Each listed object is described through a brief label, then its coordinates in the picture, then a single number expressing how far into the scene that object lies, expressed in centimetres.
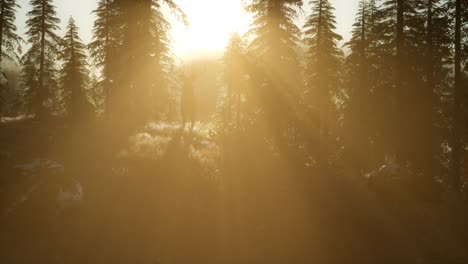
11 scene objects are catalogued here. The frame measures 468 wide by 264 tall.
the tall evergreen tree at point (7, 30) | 2555
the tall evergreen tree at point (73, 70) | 3272
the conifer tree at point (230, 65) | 3471
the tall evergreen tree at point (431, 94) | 1934
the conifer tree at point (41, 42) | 2914
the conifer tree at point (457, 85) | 1847
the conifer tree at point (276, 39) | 1983
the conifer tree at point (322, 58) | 2477
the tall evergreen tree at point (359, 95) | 2450
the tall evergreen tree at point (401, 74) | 1909
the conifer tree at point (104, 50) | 2761
